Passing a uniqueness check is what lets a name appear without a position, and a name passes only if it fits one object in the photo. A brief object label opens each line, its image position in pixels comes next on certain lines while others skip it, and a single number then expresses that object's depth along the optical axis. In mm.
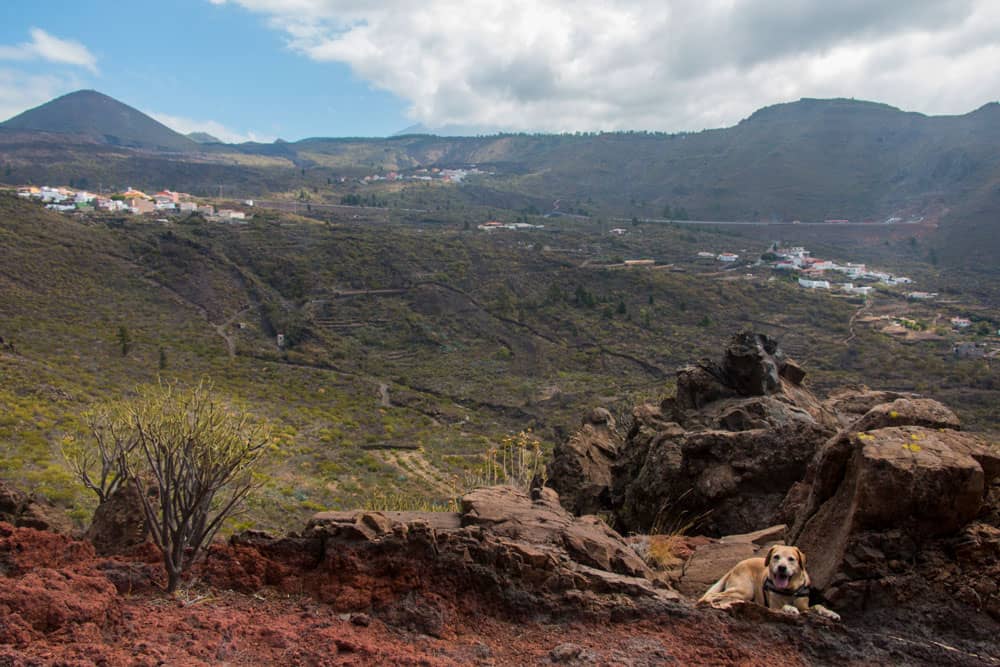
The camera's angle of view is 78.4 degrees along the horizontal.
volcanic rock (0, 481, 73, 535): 7055
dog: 4812
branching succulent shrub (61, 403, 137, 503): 9035
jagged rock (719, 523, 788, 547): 7172
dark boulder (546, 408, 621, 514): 11797
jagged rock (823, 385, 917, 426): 12516
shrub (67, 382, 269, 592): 5586
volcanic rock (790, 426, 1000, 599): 4754
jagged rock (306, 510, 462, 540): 5195
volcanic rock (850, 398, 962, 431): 6906
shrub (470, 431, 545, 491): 13912
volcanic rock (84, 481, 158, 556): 7531
